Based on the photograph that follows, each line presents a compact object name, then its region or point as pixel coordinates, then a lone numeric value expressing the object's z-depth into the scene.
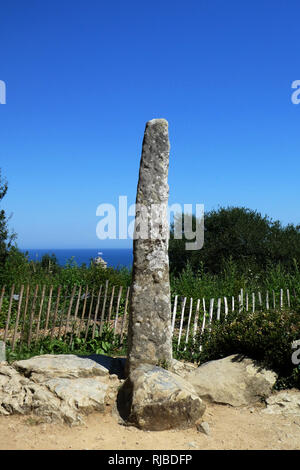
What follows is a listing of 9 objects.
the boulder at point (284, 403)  5.62
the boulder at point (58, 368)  5.79
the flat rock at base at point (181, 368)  6.20
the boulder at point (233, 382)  5.91
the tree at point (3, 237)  12.34
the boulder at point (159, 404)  5.02
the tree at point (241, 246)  16.16
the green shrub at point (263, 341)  6.27
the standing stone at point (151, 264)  5.90
